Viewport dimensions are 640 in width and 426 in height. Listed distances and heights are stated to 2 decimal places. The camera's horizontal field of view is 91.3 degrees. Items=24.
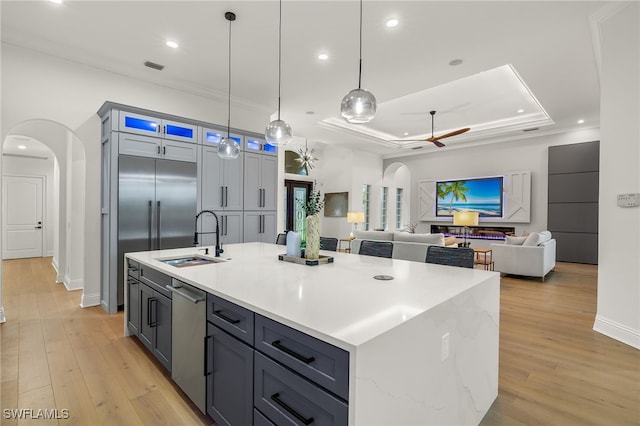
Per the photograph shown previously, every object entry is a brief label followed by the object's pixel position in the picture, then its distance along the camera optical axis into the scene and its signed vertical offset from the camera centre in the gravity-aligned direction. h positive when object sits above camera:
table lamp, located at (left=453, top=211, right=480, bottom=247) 6.25 -0.15
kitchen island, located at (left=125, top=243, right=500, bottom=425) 1.09 -0.46
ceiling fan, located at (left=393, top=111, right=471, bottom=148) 6.10 +1.49
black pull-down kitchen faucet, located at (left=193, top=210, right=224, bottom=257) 2.86 -0.38
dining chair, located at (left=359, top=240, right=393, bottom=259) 3.07 -0.39
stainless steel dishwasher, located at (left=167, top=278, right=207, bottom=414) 1.85 -0.84
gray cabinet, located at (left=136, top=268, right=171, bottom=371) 2.27 -0.84
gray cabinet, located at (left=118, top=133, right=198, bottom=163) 3.99 +0.81
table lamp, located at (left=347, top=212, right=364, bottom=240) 8.23 -0.20
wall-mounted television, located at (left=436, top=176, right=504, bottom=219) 8.41 +0.41
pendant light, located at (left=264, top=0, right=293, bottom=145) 2.96 +0.72
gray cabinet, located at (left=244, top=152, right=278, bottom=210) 5.27 +0.48
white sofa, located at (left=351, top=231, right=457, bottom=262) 5.23 -0.56
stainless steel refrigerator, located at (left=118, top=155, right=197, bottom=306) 3.95 +0.04
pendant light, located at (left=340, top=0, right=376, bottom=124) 2.29 +0.77
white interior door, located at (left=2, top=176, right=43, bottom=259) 7.91 -0.27
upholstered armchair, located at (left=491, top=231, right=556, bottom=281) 5.40 -0.79
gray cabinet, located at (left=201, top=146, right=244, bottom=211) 4.74 +0.42
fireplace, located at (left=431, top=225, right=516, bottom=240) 8.36 -0.58
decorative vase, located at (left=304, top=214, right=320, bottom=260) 2.44 -0.23
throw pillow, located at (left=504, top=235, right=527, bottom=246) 5.78 -0.55
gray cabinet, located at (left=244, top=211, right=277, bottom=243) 5.28 -0.31
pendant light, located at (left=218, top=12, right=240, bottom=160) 3.42 +0.66
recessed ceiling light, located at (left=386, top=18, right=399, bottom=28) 3.20 +1.94
